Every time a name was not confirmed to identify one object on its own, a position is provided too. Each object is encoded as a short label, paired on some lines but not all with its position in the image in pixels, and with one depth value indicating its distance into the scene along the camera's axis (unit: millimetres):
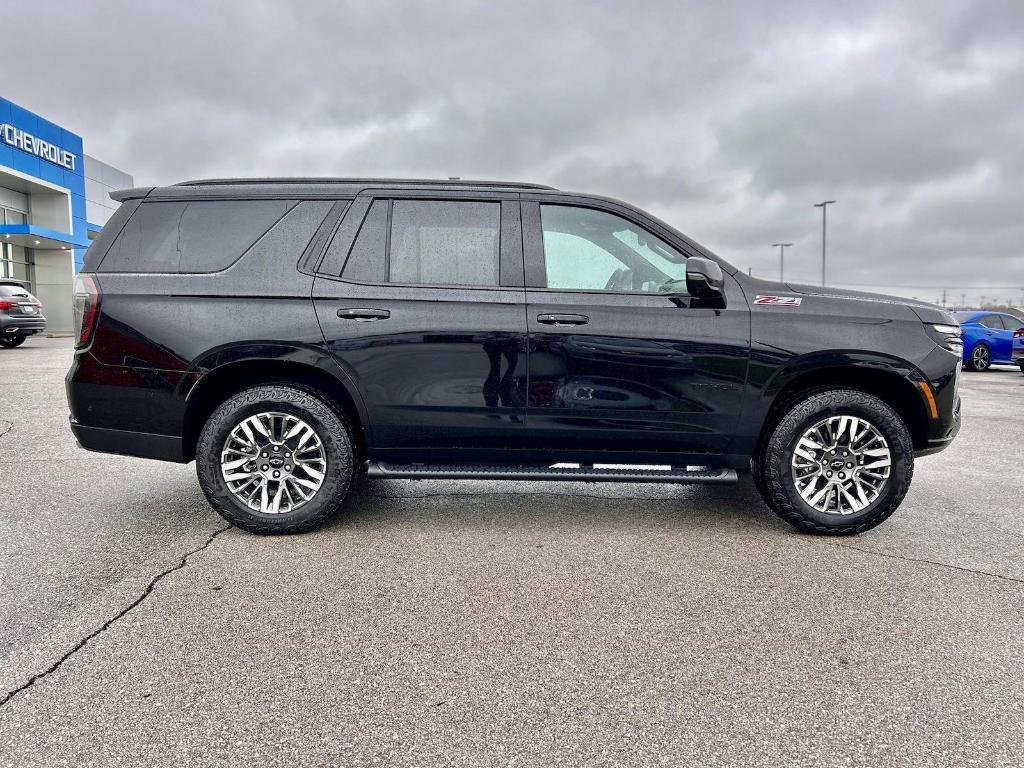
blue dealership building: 31547
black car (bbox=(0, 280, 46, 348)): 17203
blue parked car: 17531
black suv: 3879
